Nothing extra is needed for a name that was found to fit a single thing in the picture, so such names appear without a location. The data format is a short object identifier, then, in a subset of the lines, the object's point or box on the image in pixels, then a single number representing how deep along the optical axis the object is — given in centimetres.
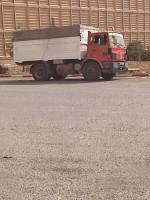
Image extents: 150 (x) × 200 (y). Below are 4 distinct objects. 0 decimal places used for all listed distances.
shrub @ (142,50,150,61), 2847
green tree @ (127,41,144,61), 2897
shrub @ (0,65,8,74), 2473
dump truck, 1568
